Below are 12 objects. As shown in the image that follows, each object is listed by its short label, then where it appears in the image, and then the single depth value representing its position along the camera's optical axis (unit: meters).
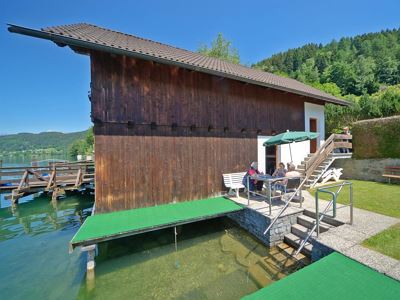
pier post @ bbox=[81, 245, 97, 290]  4.34
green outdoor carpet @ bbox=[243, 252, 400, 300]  2.68
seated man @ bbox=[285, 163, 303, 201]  6.51
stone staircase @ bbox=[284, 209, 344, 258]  4.82
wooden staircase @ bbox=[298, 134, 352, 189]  8.75
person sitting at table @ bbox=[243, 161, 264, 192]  7.27
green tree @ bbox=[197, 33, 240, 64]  25.30
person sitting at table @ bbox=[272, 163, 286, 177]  7.04
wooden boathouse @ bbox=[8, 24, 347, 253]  5.98
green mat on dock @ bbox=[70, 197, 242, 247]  4.63
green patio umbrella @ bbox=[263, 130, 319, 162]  6.80
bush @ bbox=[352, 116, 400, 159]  9.64
